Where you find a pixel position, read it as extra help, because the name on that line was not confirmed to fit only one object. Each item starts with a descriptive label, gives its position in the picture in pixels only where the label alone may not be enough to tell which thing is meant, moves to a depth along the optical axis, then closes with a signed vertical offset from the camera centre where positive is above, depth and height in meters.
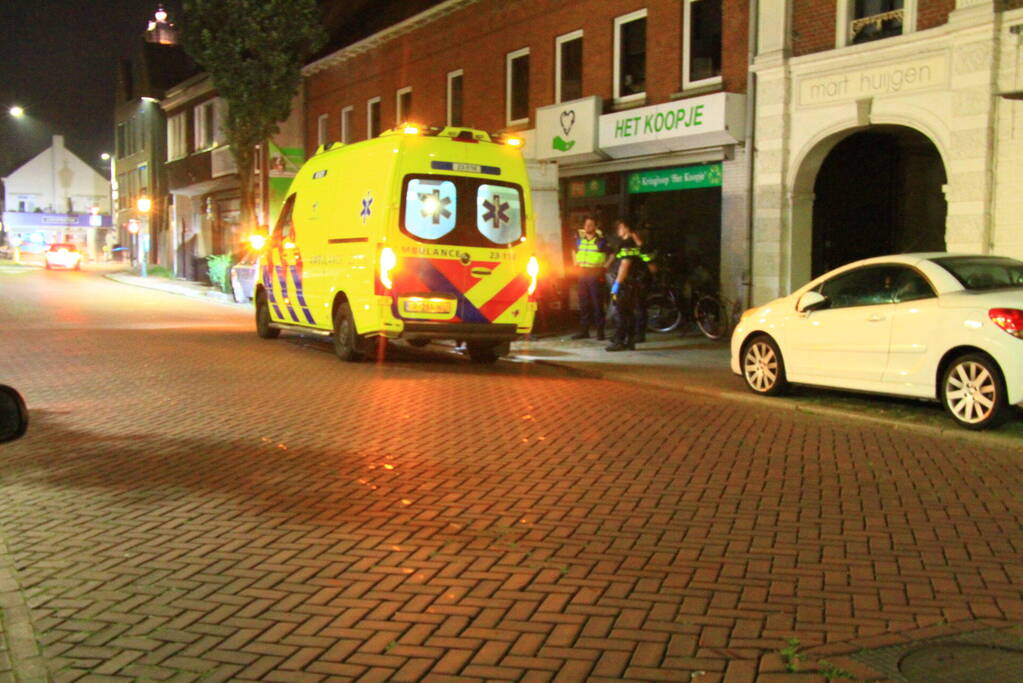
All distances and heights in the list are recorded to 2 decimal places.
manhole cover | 3.90 -1.54
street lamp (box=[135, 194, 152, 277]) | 44.09 +0.91
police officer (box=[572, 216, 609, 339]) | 16.23 -0.15
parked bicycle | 17.34 -0.77
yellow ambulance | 12.80 +0.21
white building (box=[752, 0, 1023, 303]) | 13.67 +1.93
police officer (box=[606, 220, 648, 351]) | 15.42 -0.36
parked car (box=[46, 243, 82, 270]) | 53.22 -0.06
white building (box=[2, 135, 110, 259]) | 96.75 +6.01
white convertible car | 8.77 -0.68
